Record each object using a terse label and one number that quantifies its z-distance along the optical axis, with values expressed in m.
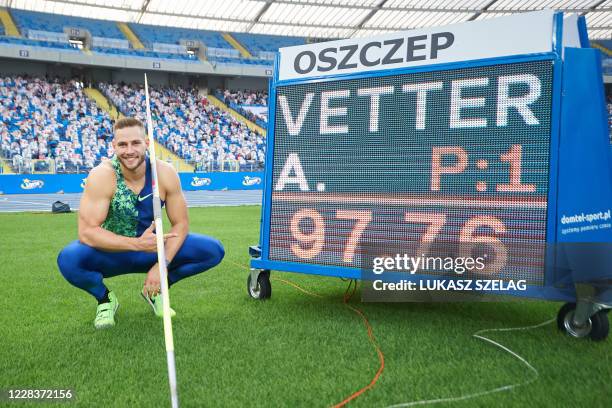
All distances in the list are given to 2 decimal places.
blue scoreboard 3.53
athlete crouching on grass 3.88
